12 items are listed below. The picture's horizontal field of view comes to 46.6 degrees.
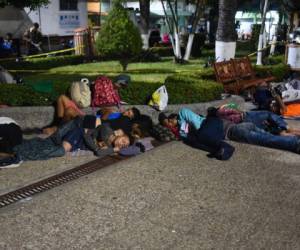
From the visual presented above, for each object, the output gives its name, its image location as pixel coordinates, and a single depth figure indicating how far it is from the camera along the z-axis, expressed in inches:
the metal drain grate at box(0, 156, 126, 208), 143.8
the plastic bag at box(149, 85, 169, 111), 225.7
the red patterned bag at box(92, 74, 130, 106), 221.9
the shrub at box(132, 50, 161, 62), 521.3
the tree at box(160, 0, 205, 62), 513.6
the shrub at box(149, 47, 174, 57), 605.4
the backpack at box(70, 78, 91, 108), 217.8
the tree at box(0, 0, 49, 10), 287.5
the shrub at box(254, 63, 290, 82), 338.7
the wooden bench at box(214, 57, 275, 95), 291.8
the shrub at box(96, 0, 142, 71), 390.5
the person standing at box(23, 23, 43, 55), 591.3
